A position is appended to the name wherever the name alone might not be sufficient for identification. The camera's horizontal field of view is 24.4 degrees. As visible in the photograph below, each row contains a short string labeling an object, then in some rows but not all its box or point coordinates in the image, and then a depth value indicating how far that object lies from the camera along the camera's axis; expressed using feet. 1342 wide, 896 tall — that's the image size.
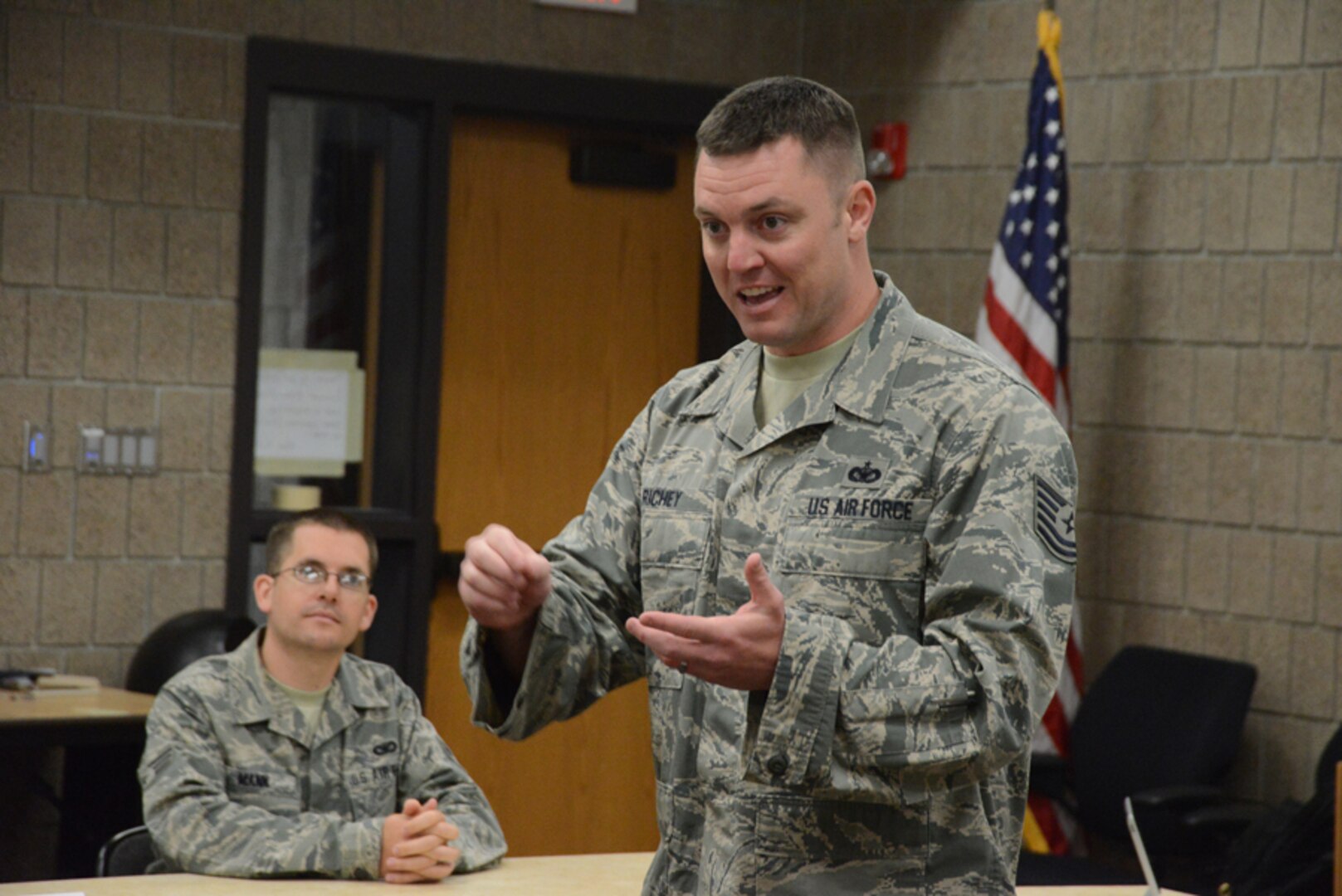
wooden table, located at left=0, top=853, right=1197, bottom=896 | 14.66
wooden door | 30.15
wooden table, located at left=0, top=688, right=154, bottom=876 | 24.37
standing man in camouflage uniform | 8.80
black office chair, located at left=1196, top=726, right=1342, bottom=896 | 20.47
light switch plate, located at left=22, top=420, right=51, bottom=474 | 26.04
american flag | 25.80
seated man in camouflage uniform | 15.59
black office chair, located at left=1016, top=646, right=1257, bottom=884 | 22.82
